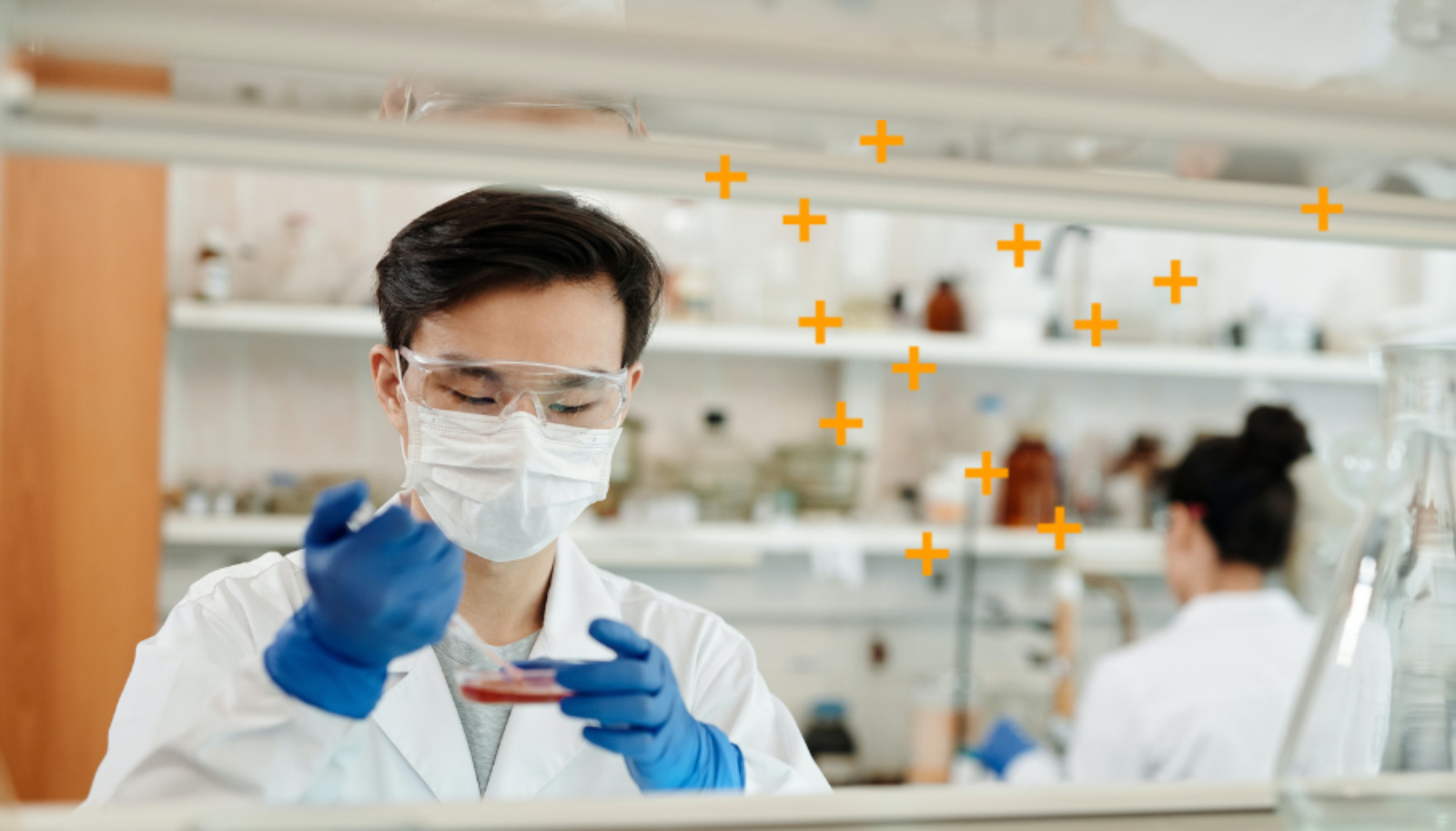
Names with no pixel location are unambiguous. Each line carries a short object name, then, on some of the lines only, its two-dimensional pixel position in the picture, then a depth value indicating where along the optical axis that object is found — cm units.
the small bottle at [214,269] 231
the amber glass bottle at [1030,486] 277
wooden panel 205
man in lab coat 67
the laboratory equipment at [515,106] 66
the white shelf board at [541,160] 42
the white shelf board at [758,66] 39
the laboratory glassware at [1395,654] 57
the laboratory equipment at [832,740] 262
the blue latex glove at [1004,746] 235
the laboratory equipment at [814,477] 265
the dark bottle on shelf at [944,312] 274
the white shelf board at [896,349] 230
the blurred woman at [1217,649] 183
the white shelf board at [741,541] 230
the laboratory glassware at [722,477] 261
